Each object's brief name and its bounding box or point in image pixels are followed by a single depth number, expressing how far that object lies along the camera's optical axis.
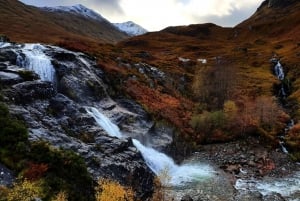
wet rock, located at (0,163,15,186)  18.19
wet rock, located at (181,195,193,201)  23.44
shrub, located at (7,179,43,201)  16.19
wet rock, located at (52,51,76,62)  37.97
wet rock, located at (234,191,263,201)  25.55
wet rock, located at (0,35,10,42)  40.96
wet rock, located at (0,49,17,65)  32.35
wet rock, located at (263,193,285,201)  25.54
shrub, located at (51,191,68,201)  18.12
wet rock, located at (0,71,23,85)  26.11
